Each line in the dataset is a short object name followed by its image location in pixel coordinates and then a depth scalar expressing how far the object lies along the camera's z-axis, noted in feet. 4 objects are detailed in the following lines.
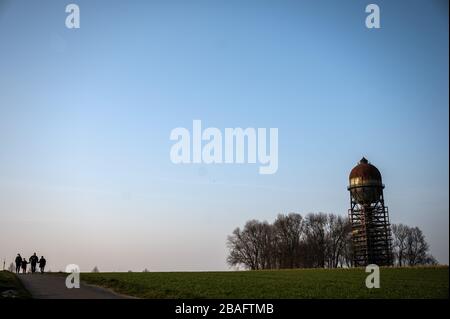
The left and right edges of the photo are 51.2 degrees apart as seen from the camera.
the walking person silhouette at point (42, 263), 122.11
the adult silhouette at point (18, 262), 128.16
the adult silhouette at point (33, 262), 124.93
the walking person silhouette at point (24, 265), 128.47
